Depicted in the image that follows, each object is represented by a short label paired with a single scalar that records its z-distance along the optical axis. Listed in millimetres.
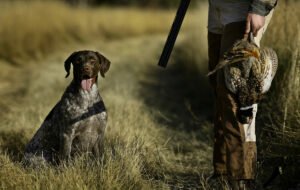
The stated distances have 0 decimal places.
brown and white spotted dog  7406
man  6004
